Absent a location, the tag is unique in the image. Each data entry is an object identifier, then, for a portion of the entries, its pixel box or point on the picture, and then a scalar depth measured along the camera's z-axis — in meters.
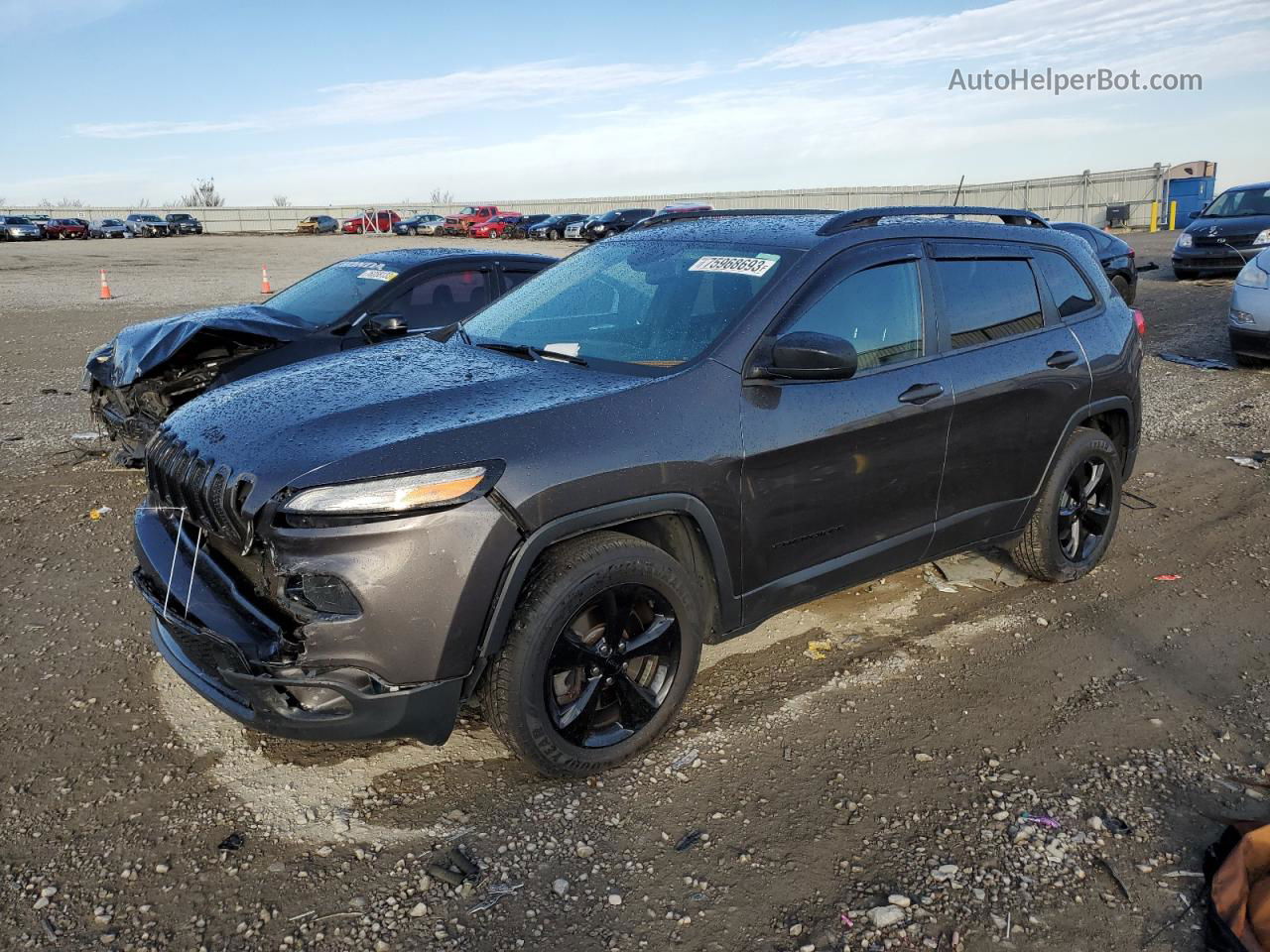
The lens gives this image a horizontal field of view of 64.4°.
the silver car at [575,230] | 41.56
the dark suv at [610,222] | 35.92
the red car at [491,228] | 48.66
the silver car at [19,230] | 45.03
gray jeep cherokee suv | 2.96
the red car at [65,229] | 48.06
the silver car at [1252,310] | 9.91
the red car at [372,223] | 56.22
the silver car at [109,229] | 52.41
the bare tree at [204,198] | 111.81
